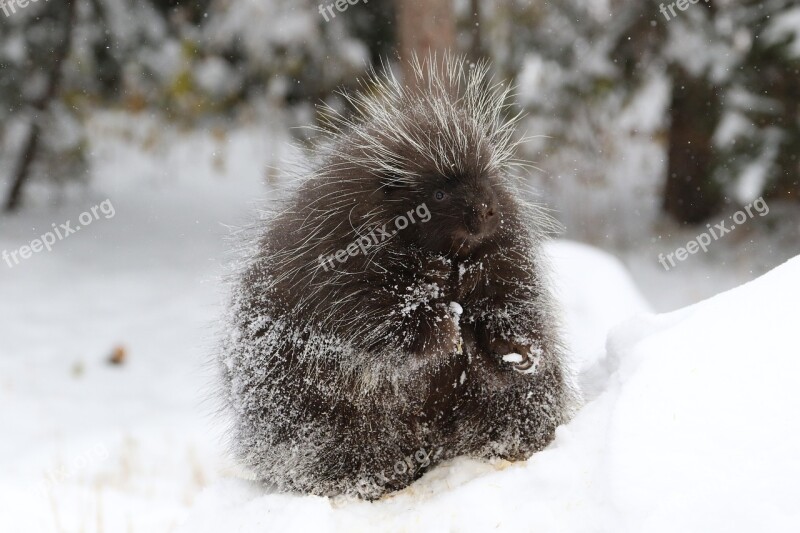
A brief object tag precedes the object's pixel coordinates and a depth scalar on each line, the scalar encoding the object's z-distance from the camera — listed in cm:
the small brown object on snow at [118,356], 810
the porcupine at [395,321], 218
